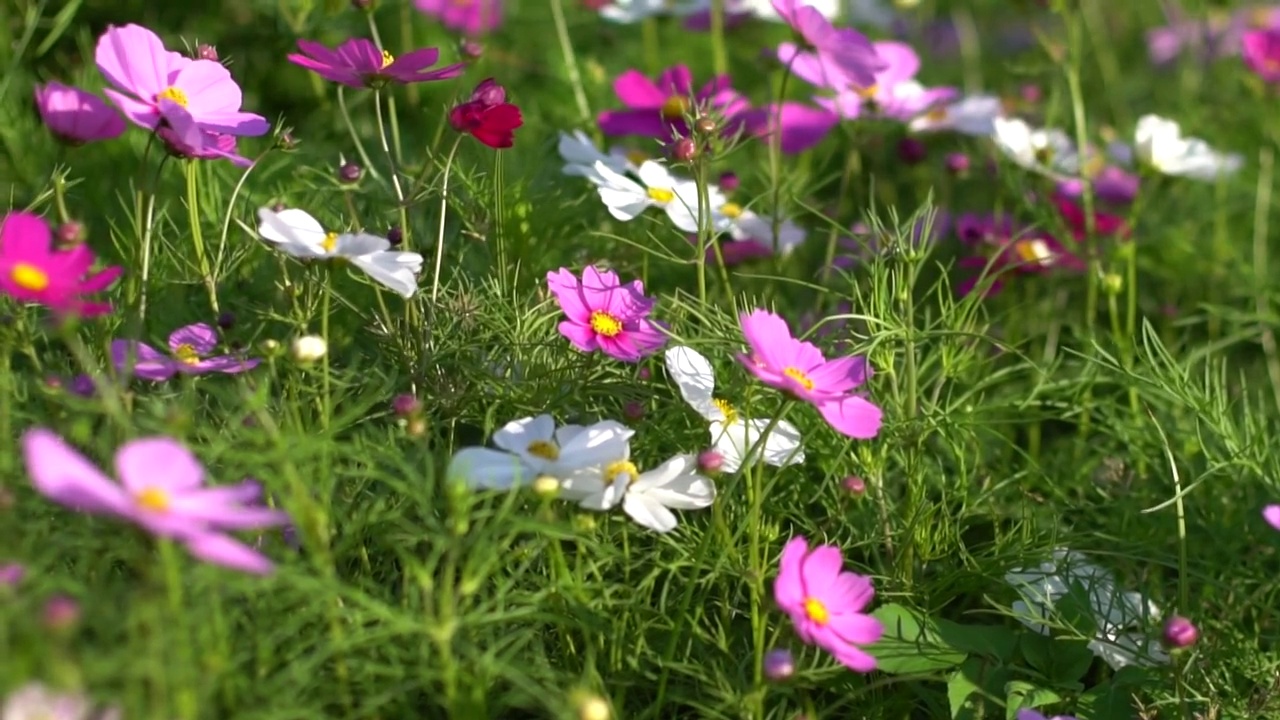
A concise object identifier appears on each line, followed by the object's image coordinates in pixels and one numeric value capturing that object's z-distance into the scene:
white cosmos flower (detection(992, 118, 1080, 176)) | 1.76
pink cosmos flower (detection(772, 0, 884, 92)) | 1.44
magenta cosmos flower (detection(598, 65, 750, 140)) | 1.63
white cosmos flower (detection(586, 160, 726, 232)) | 1.32
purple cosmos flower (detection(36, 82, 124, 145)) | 1.11
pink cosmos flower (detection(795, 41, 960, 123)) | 1.76
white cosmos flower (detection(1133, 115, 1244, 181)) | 1.79
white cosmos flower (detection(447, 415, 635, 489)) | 1.00
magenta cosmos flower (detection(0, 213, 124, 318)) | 0.94
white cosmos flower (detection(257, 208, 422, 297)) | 1.07
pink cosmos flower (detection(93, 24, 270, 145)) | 1.08
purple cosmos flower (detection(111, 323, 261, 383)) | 1.07
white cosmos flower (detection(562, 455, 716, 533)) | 1.04
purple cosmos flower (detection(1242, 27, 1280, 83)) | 2.05
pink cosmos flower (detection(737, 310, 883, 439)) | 1.01
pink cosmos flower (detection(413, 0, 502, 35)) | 2.12
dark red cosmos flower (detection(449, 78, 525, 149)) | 1.18
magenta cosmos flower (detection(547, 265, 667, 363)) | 1.14
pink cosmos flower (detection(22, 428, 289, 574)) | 0.74
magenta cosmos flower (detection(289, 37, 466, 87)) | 1.21
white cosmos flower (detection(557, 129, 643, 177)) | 1.47
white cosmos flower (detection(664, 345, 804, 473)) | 1.13
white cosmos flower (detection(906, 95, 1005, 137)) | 1.85
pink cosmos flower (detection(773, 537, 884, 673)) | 0.99
